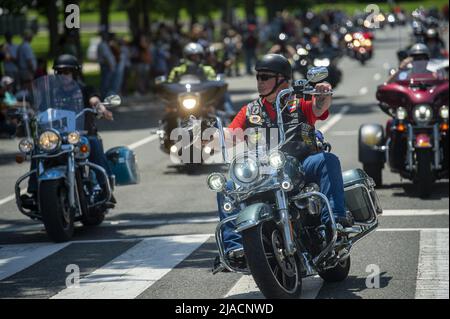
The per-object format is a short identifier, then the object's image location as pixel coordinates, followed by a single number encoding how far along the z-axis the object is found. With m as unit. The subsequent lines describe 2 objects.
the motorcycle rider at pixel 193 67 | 19.06
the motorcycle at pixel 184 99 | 18.33
